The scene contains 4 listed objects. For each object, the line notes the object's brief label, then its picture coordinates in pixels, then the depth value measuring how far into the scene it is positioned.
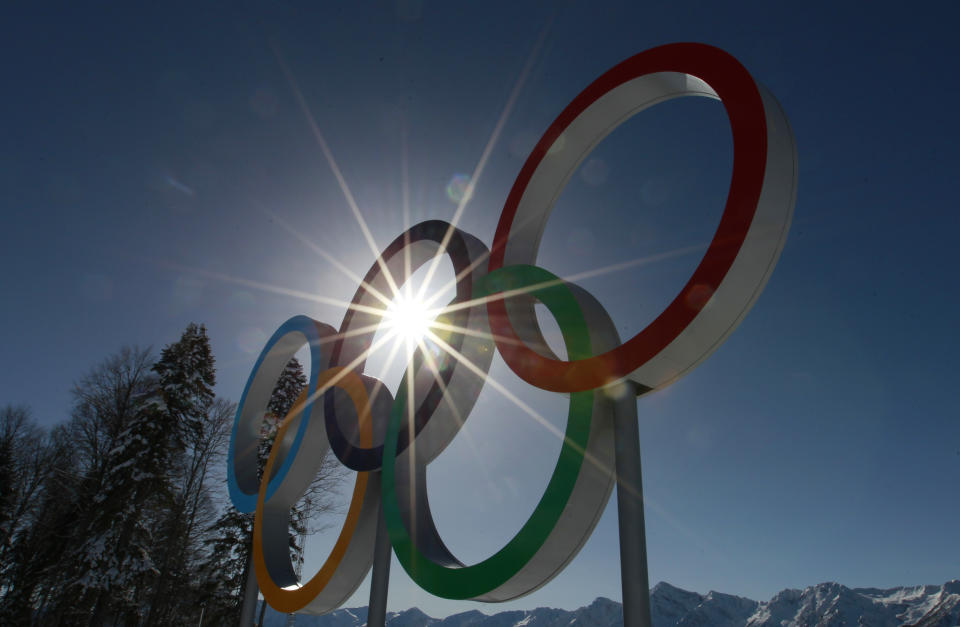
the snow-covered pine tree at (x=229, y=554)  19.11
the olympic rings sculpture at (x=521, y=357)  4.71
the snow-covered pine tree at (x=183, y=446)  18.64
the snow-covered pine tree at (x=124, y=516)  15.65
